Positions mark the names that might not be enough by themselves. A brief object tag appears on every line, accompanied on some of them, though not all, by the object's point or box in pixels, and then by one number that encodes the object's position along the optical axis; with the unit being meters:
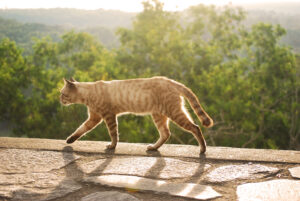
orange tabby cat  3.97
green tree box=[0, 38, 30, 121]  16.97
